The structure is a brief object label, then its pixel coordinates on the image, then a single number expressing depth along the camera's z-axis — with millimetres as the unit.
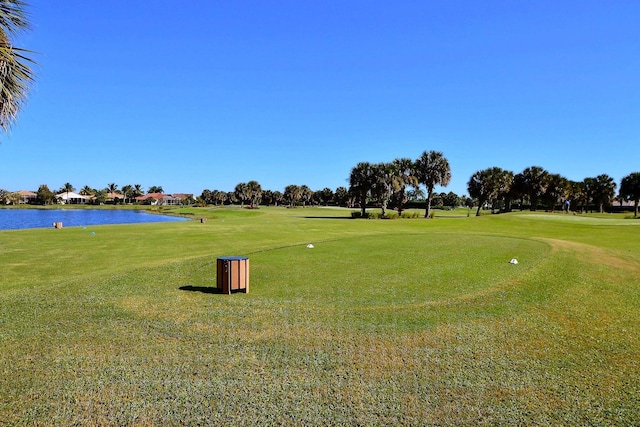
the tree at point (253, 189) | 136625
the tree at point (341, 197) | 150500
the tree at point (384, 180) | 62622
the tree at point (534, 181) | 82812
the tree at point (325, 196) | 166950
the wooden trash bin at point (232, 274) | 10219
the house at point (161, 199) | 178500
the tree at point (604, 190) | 93500
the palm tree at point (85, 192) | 180625
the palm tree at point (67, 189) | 177750
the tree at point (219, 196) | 173375
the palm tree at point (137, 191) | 178875
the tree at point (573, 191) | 90500
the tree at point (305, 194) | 158750
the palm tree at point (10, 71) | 9000
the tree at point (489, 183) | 75312
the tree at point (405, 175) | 65531
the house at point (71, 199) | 166812
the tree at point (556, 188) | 84625
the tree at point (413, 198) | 147325
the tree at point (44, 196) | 150125
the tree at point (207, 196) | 175875
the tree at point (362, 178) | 63812
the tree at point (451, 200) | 159312
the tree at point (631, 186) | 75500
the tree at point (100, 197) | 155000
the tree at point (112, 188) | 191038
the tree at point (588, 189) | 96625
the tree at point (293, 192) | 149250
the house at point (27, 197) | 162712
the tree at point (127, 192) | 174875
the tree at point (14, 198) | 149875
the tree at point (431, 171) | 64688
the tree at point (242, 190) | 135750
